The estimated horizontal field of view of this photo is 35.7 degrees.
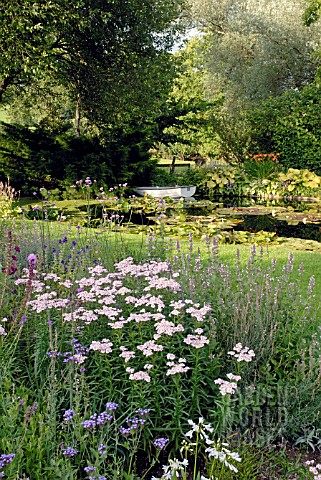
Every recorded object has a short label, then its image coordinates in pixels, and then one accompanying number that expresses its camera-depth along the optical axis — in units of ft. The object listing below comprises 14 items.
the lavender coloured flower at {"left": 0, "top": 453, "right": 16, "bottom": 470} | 5.68
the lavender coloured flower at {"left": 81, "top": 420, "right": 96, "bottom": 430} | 6.42
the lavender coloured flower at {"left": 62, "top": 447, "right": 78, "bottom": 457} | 6.07
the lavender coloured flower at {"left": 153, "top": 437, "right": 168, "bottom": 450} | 6.21
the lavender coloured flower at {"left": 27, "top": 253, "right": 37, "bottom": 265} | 7.26
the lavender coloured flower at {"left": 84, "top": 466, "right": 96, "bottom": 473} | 5.88
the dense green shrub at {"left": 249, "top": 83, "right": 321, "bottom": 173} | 60.23
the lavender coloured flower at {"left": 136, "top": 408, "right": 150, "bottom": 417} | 6.75
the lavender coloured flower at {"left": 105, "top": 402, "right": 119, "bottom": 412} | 6.69
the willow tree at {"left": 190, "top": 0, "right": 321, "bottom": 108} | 68.28
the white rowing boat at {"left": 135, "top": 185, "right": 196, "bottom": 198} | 51.31
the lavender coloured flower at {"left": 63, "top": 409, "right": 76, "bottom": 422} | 6.73
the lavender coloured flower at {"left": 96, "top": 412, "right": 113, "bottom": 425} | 6.61
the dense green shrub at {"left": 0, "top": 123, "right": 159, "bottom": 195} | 51.13
